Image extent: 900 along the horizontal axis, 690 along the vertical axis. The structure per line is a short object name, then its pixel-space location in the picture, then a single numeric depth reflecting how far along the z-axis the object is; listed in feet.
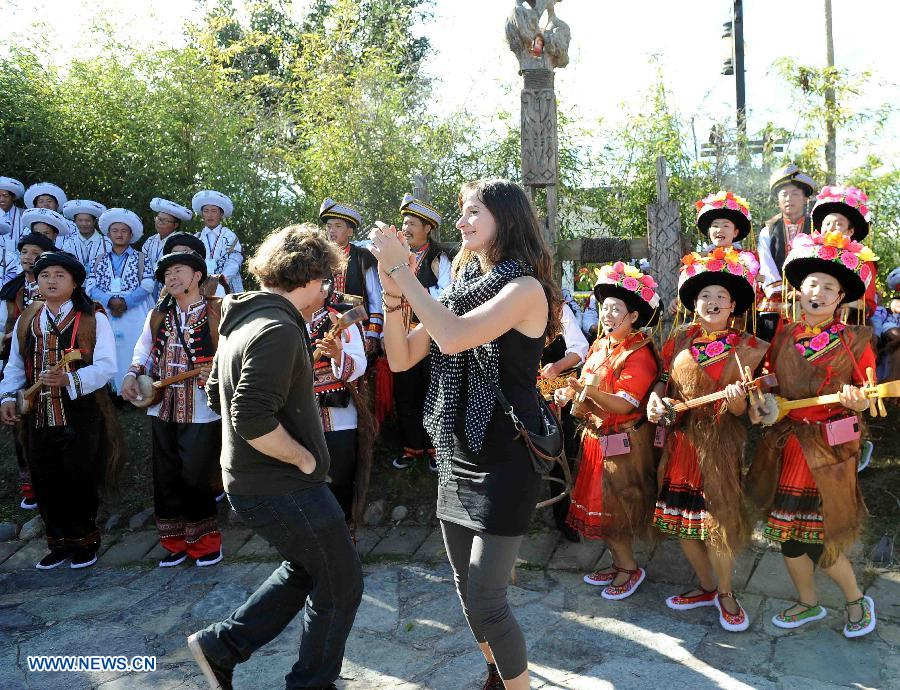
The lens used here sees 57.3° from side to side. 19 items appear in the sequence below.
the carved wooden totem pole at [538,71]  18.78
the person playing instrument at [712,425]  12.57
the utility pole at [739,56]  33.01
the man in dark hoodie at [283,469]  9.10
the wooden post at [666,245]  17.88
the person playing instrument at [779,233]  16.49
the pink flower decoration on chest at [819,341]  12.14
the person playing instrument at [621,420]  13.50
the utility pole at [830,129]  26.19
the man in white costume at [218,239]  23.38
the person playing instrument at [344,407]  14.61
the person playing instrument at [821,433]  11.98
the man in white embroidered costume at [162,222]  23.47
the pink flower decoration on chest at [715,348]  12.71
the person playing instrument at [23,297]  19.93
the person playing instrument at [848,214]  15.30
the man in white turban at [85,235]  23.66
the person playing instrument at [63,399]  16.46
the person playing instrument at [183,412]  15.79
